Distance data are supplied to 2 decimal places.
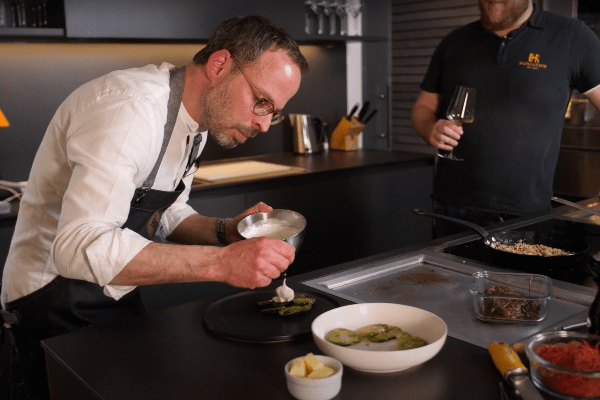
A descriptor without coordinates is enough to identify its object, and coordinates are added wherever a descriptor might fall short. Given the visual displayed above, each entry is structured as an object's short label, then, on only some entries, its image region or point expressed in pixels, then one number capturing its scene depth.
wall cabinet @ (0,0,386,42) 2.97
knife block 4.14
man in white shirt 1.25
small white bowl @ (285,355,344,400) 0.95
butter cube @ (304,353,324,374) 0.99
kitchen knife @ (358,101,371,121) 4.15
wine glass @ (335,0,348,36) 3.96
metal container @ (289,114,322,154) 4.03
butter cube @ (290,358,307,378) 0.98
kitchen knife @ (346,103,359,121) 4.18
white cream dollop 1.33
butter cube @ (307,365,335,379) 0.97
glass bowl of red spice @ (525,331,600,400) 0.92
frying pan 1.57
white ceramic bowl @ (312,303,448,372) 1.01
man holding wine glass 2.56
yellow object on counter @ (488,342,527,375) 1.01
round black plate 1.20
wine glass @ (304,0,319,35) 3.75
